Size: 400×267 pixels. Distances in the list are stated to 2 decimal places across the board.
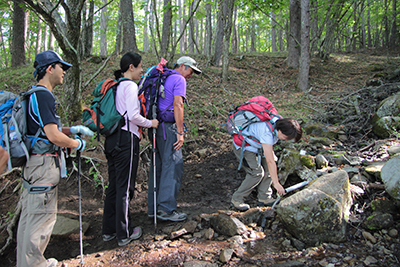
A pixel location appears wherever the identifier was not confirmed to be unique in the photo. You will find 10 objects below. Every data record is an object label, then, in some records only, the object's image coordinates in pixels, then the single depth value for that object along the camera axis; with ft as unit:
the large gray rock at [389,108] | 19.00
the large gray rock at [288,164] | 15.20
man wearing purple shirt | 11.25
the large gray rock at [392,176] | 10.37
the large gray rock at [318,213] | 9.83
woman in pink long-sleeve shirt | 9.62
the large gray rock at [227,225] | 10.62
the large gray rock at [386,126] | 17.20
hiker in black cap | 7.46
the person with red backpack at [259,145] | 10.86
